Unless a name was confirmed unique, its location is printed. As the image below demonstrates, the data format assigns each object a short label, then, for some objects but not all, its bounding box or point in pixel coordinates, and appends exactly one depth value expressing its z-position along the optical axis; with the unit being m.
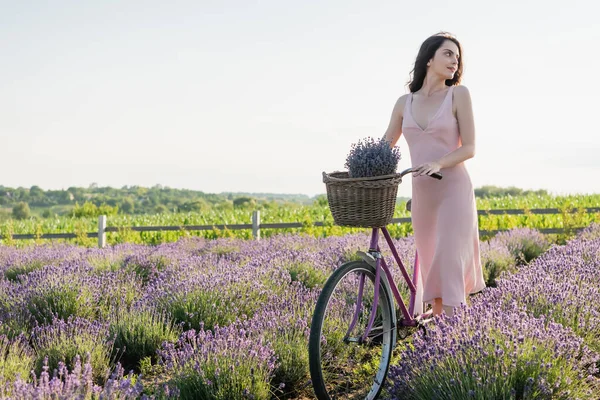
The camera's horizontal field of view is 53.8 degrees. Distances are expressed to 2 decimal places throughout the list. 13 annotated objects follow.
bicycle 2.98
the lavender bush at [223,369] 3.25
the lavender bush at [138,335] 4.48
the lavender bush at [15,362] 3.45
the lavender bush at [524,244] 9.66
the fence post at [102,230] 14.40
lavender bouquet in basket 3.18
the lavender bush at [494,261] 7.99
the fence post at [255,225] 13.24
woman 3.63
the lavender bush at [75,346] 3.98
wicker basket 2.99
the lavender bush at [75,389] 2.44
